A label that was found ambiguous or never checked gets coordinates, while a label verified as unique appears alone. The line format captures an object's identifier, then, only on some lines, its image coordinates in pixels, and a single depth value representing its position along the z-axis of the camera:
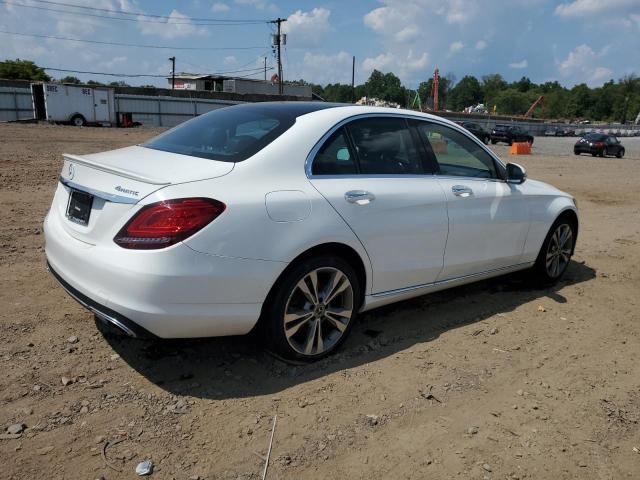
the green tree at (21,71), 66.50
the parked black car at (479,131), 36.18
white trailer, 32.53
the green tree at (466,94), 166.88
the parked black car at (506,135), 39.28
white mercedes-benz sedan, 3.00
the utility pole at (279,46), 59.46
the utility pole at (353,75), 76.41
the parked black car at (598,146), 32.19
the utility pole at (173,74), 78.63
